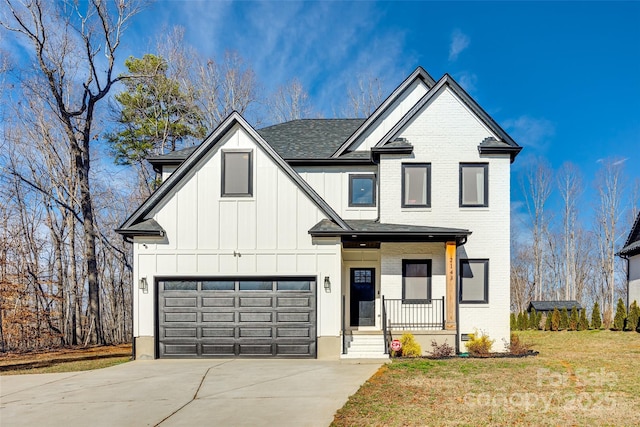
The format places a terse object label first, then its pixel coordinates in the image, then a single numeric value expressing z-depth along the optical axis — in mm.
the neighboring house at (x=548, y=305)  24344
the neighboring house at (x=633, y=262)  19766
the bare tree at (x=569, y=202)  34594
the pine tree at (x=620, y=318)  18469
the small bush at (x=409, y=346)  11766
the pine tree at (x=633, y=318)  17953
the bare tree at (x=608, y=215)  33125
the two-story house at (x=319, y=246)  11953
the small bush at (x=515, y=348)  12205
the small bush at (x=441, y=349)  11688
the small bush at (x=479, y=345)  11990
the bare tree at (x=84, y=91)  18203
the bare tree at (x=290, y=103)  30578
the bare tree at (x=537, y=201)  34812
